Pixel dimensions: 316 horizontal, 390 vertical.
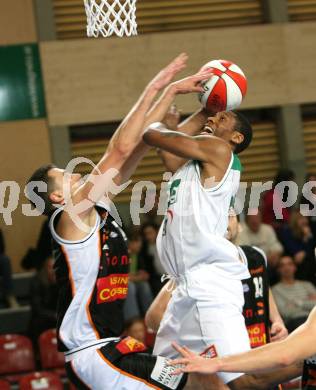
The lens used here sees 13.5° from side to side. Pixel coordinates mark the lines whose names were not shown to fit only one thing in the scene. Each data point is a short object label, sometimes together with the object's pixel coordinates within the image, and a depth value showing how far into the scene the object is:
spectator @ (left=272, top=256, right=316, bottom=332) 14.35
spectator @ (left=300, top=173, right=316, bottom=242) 16.32
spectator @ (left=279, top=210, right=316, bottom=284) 15.74
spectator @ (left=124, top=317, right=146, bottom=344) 13.13
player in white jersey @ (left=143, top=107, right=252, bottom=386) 7.53
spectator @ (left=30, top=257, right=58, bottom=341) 14.17
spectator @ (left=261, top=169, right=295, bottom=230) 16.73
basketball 7.97
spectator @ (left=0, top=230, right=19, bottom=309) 15.20
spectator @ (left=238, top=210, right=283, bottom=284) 15.32
